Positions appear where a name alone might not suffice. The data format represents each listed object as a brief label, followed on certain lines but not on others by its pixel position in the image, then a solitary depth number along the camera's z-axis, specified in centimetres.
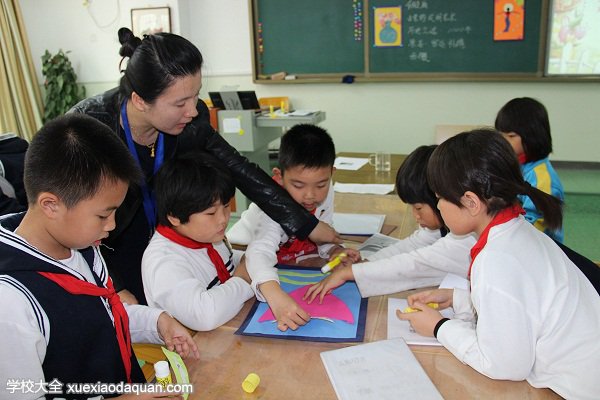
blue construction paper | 112
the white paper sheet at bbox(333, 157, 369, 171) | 296
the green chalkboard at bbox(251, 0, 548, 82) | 458
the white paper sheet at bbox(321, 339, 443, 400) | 91
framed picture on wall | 543
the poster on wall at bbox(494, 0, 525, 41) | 445
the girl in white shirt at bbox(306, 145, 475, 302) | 136
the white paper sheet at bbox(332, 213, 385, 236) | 194
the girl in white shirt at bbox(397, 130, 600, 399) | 92
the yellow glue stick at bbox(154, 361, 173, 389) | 92
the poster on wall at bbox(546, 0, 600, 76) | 438
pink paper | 122
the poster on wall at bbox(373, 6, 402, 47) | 477
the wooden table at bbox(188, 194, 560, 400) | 93
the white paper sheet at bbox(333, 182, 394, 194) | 247
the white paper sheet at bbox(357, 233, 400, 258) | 172
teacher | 137
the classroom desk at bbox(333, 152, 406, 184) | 268
